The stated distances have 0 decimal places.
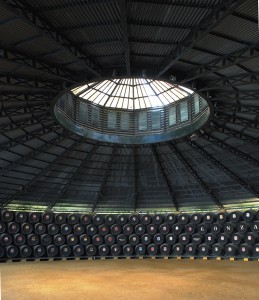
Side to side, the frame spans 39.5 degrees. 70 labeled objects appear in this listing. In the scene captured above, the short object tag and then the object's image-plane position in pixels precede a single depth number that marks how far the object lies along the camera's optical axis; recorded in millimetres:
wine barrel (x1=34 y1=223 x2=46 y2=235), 28875
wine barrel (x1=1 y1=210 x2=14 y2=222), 28219
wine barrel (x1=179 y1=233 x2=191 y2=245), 29484
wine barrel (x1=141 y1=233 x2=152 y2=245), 30094
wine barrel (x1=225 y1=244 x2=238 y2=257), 27266
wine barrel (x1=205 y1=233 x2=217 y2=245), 28656
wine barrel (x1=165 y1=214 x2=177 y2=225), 30208
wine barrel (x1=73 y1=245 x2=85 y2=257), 29266
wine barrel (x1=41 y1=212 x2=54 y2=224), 29359
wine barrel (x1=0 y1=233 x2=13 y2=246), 27639
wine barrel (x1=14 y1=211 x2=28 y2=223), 28625
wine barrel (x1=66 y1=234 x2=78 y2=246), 29495
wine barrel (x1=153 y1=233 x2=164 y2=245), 29922
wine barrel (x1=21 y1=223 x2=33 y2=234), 28500
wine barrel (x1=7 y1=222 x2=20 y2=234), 28094
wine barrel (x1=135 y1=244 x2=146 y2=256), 29906
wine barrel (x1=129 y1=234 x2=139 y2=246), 30062
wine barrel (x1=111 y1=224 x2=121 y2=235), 30375
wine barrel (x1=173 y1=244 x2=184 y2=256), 29406
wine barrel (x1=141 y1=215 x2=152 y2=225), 30531
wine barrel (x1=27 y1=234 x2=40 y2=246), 28469
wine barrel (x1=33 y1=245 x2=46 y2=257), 28333
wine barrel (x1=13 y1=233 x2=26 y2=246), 28062
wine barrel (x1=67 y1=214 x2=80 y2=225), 29944
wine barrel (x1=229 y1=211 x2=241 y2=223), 28045
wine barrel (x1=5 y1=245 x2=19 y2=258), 27553
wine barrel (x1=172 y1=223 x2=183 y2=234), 29859
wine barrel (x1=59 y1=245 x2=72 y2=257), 29031
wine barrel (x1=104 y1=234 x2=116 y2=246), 30031
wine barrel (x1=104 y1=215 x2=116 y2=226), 30578
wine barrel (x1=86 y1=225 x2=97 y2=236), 30031
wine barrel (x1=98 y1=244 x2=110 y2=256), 29766
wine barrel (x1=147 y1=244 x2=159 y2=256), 29820
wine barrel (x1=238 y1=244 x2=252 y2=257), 26812
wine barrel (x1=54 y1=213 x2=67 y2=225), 29594
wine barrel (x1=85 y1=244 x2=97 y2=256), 29547
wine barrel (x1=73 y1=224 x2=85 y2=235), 29812
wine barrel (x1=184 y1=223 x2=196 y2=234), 29544
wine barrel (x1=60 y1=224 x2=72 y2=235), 29516
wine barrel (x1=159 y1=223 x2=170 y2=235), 30016
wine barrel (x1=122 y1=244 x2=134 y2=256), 29859
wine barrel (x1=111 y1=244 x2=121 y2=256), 29842
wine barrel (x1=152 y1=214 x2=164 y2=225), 30453
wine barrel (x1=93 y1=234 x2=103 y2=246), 29891
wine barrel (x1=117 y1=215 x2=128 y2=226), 30656
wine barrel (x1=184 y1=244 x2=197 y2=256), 28984
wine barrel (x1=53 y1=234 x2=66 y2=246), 29114
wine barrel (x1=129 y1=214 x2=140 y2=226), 30625
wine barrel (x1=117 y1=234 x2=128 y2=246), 30125
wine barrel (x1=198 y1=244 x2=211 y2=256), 28422
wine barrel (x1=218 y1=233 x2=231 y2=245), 28094
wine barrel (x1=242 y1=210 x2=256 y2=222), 27469
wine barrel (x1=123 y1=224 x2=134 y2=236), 30344
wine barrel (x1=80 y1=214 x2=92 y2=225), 30234
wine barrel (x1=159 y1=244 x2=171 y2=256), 29677
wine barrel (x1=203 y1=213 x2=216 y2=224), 29203
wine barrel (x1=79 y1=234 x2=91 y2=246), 29703
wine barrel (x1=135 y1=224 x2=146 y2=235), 30312
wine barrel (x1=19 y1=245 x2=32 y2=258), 27922
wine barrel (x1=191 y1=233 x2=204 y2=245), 29016
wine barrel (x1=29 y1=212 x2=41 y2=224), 29000
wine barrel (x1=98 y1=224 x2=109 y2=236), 30203
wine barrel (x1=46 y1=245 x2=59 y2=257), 28656
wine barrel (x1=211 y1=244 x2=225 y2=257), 27859
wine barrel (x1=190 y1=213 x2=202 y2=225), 29625
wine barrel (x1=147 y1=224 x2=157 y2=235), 30281
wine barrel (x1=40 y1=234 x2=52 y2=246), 28797
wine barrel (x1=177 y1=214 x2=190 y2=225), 29953
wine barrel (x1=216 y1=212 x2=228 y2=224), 28656
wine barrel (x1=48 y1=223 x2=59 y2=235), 29189
